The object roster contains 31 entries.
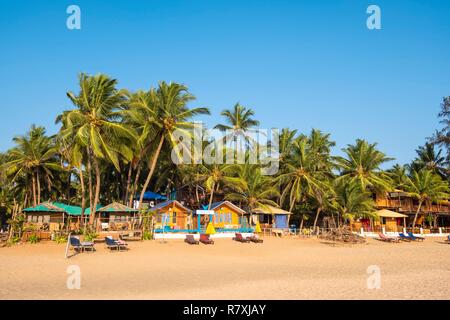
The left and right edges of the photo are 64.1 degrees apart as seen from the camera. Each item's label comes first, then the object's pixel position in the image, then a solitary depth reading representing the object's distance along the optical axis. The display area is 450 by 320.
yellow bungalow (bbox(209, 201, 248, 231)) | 33.97
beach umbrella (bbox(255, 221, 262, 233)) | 30.95
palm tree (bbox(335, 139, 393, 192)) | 42.34
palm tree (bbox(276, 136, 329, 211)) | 37.12
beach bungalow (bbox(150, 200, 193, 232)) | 30.88
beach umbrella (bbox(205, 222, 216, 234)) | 28.03
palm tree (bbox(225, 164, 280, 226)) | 34.78
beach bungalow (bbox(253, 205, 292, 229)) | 35.75
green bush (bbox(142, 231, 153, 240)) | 25.31
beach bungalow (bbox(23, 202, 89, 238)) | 25.08
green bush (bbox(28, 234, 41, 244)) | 22.19
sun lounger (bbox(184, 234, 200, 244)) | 24.09
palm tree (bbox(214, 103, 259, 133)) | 41.47
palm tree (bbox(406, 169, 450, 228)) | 43.88
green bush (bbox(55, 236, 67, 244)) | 22.31
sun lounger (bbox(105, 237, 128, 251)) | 19.89
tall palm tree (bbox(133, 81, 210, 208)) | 29.27
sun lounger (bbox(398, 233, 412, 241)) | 33.29
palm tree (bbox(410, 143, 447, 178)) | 53.66
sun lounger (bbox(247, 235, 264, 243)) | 26.53
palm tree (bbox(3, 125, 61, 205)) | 33.16
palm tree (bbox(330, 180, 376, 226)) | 36.75
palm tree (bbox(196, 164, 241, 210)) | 35.12
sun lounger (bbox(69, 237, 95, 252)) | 18.59
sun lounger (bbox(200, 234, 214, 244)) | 24.39
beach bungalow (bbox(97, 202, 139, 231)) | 27.04
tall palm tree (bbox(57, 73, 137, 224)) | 26.45
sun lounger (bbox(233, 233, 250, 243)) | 26.42
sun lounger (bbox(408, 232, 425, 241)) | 33.69
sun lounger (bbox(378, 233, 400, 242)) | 32.16
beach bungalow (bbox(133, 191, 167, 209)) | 41.44
